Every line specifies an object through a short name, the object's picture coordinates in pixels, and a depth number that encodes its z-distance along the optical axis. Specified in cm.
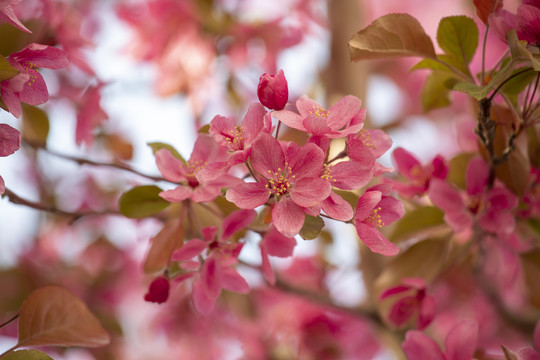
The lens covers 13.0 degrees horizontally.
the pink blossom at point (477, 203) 110
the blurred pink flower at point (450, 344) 107
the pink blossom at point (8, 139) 104
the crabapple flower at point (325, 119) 104
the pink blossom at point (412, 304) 110
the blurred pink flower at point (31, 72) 104
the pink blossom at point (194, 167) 106
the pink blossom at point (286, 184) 103
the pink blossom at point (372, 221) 104
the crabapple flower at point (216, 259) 107
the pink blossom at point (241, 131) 103
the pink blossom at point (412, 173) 111
